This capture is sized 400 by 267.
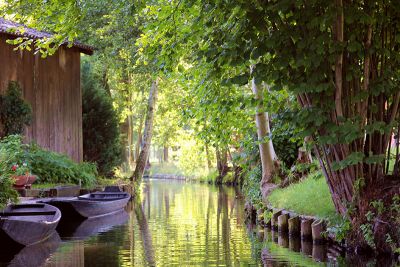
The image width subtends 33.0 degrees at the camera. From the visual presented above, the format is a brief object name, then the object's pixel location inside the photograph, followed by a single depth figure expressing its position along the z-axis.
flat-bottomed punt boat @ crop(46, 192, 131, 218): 18.53
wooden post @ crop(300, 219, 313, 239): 13.99
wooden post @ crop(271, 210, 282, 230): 16.05
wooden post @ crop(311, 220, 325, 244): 13.37
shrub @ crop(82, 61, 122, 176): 29.75
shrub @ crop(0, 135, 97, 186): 20.57
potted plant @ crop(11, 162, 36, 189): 17.94
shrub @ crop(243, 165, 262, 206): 19.45
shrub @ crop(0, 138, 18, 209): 13.93
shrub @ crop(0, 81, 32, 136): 23.00
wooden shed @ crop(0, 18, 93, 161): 23.75
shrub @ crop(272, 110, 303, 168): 20.91
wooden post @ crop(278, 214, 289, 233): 15.35
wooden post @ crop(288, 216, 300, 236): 14.70
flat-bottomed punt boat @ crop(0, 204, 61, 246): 13.16
